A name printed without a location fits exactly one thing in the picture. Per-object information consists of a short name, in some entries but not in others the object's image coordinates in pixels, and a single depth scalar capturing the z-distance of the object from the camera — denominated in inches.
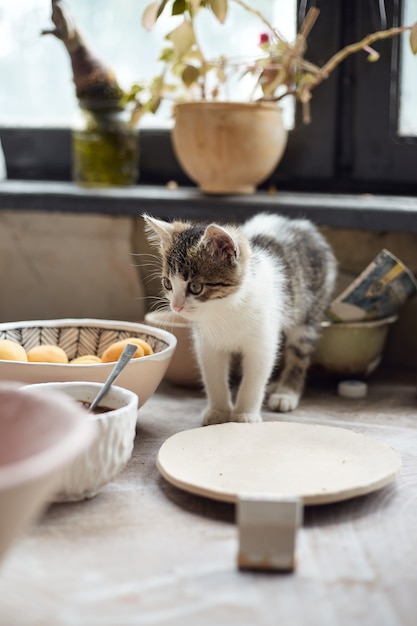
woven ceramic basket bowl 49.3
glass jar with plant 77.2
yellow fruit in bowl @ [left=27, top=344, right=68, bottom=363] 51.4
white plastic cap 64.1
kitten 53.8
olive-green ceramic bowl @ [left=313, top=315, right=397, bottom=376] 65.9
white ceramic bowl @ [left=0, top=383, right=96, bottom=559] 26.3
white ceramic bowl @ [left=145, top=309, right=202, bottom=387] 64.3
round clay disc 40.8
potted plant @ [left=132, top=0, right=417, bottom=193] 69.0
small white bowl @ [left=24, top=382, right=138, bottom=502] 39.7
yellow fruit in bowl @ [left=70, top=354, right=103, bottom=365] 51.8
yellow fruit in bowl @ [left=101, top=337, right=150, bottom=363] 51.6
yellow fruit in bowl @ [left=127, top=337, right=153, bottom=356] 52.6
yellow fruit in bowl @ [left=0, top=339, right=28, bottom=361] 50.5
